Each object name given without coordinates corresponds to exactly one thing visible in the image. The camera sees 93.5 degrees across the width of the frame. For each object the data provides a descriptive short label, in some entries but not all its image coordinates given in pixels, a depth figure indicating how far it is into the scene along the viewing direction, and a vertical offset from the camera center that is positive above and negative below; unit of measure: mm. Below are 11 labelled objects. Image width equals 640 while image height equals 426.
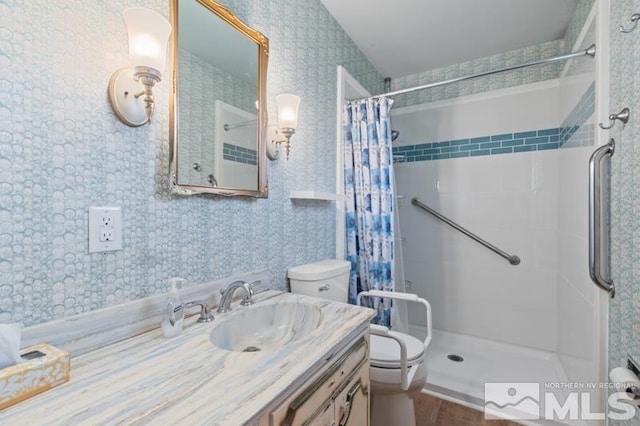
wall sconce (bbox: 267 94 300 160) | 1403 +458
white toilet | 1394 -688
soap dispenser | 881 -302
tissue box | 566 -320
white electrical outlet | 808 -41
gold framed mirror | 1036 +436
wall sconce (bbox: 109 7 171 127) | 821 +407
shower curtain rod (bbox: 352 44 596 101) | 1450 +839
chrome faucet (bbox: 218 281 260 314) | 1099 -292
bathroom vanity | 549 -361
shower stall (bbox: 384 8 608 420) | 1938 -109
